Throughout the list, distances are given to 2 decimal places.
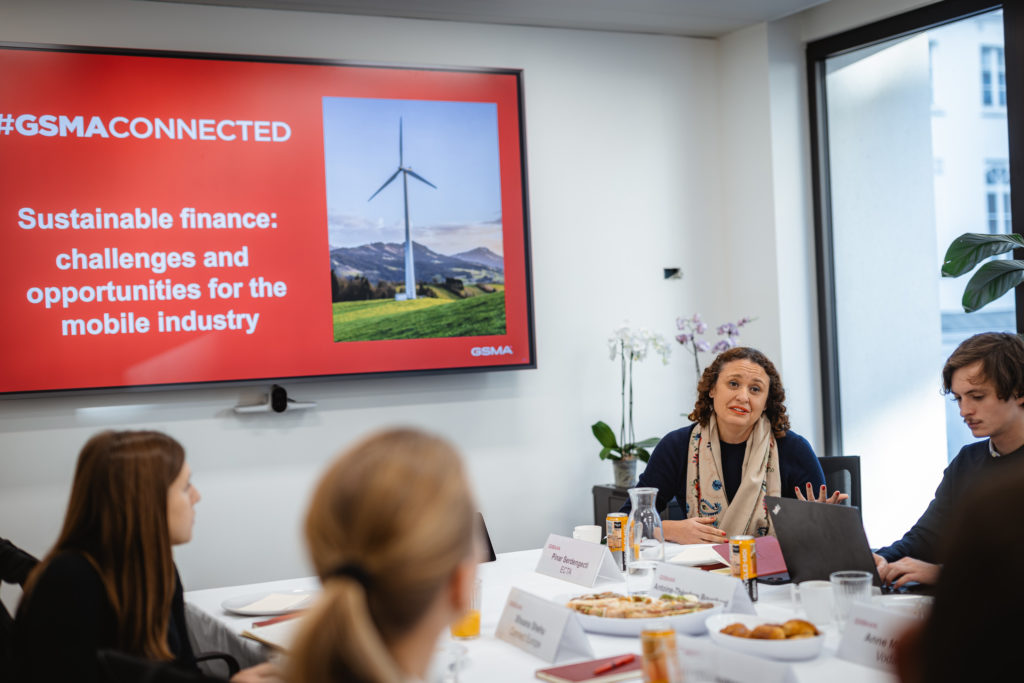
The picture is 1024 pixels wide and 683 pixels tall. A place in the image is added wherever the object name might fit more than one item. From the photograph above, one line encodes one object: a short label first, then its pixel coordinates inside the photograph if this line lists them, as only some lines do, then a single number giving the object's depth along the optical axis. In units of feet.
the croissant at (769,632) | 6.01
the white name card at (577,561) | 8.44
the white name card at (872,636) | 5.76
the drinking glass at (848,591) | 6.54
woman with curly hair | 10.69
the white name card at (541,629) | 6.34
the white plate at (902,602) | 6.52
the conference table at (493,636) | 5.91
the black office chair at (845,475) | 11.32
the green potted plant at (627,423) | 14.58
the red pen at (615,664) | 5.89
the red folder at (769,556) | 7.98
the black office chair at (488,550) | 9.97
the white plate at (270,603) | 8.14
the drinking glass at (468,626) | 7.00
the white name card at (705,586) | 6.94
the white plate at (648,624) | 6.52
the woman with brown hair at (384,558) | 3.47
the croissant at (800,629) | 6.03
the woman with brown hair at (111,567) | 5.51
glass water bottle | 8.61
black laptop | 7.16
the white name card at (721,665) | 5.14
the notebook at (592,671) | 5.81
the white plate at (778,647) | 5.88
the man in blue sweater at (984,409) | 8.75
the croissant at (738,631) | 6.13
